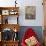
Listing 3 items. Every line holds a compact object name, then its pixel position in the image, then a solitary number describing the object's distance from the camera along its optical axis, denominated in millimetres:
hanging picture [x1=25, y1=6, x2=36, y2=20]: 3220
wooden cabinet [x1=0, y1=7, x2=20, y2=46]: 3147
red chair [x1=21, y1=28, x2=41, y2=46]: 3088
